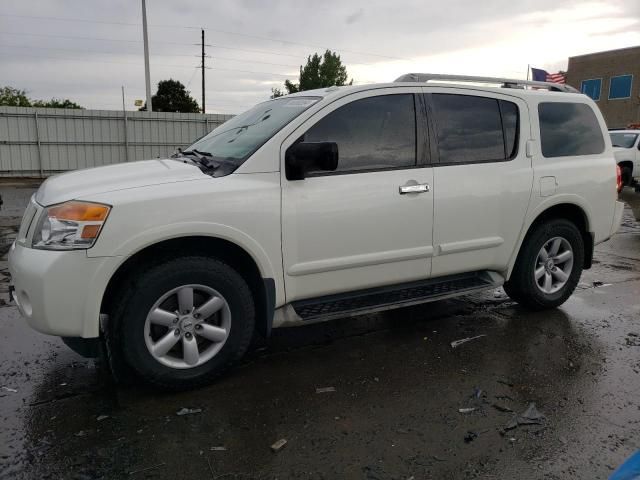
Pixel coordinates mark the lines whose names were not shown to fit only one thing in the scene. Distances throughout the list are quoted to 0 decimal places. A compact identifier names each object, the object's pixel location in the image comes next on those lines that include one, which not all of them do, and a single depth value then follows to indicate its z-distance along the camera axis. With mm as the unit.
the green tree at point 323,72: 45969
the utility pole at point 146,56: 21859
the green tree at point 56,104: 51219
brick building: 38188
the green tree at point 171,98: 50438
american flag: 21628
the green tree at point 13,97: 48388
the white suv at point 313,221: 2910
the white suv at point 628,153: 15867
